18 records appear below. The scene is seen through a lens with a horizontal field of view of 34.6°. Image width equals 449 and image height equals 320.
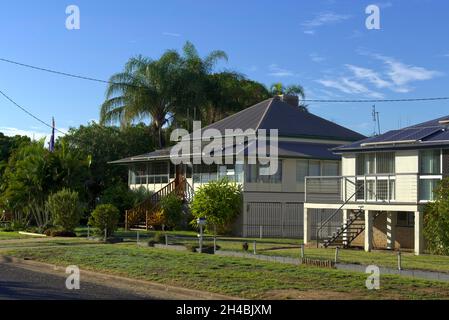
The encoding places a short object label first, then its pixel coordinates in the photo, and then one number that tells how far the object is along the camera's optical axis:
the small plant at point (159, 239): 26.98
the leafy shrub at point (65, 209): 33.19
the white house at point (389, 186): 26.42
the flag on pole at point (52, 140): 43.55
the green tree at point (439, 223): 23.86
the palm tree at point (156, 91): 53.59
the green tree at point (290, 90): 61.47
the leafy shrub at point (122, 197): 43.64
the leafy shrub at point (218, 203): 36.25
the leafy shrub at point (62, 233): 32.88
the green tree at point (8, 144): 56.65
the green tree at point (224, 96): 55.66
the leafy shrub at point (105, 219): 30.94
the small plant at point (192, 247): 23.94
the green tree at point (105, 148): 53.44
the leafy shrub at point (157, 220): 39.38
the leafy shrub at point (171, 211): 39.69
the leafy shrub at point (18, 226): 38.40
